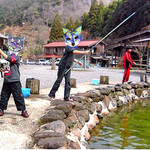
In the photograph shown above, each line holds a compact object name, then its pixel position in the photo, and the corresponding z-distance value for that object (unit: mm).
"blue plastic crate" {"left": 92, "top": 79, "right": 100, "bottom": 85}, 10278
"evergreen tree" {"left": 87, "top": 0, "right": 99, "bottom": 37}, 60062
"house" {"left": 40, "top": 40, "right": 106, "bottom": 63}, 47569
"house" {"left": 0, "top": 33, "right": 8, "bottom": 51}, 27534
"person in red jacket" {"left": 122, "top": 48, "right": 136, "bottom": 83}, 9539
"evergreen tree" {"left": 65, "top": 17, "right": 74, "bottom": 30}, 59688
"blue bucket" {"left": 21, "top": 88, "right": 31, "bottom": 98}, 6613
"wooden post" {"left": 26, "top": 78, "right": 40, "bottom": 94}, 7219
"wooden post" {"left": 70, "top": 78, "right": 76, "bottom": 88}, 9070
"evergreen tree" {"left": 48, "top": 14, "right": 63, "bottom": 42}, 59250
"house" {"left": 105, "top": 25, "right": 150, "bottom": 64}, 29730
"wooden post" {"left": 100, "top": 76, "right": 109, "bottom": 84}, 10664
